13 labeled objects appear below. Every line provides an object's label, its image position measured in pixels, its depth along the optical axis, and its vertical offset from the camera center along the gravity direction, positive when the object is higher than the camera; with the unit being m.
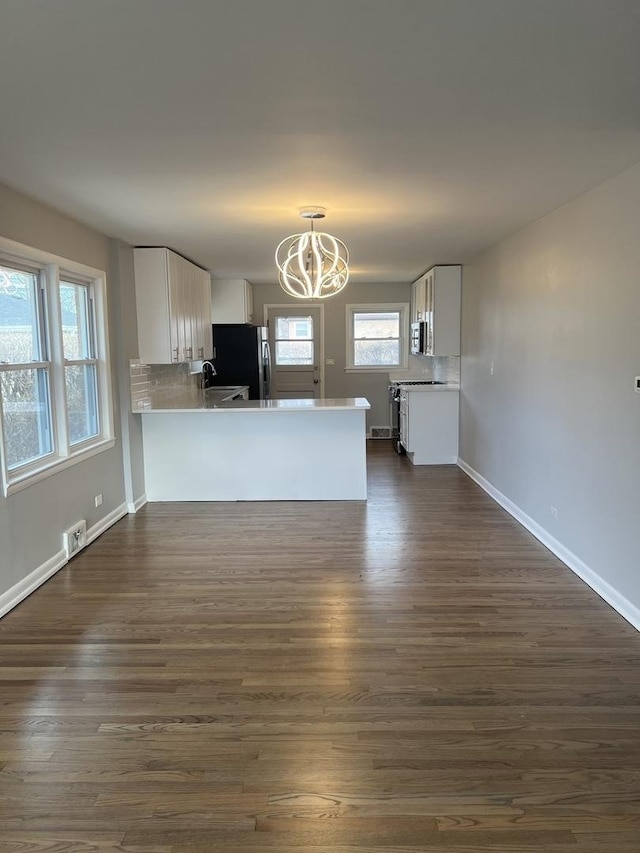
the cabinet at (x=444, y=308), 6.58 +0.56
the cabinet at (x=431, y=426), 6.84 -0.80
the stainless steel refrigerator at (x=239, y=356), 7.43 +0.06
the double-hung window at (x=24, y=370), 3.39 -0.03
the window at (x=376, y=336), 8.62 +0.33
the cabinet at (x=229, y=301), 7.66 +0.79
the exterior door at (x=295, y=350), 8.67 +0.15
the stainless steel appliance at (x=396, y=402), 7.65 -0.61
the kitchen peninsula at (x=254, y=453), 5.34 -0.84
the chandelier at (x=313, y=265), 3.86 +0.64
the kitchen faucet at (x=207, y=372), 7.47 -0.13
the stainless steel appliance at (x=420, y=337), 7.08 +0.26
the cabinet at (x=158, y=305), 5.18 +0.51
